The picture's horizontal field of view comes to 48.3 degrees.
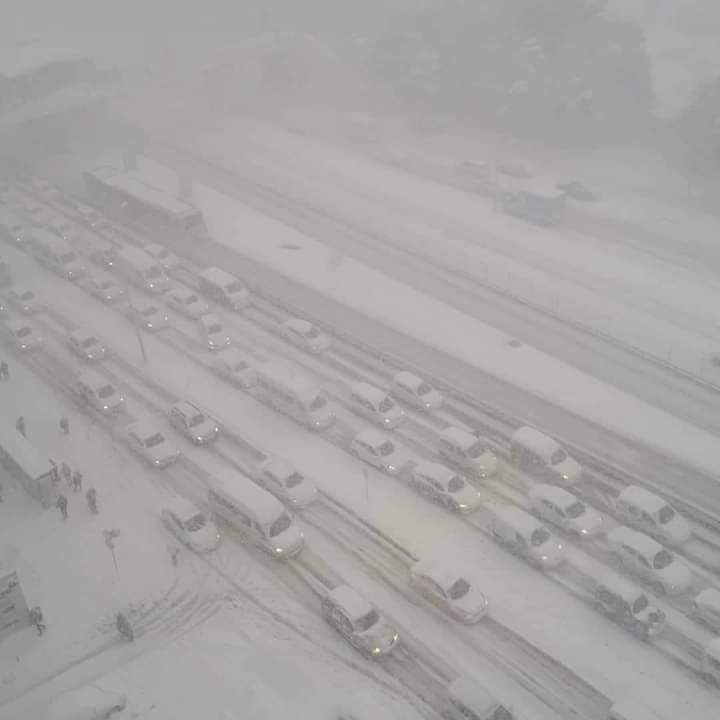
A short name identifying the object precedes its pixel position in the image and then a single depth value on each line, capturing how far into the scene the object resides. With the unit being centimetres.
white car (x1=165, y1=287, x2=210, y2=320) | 4666
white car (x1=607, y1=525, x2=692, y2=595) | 2875
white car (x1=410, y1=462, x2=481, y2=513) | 3259
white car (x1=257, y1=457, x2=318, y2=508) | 3316
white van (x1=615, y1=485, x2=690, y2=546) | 3089
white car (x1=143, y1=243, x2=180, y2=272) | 5244
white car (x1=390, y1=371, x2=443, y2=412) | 3859
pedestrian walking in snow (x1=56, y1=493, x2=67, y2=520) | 3311
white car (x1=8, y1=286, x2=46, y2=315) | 4800
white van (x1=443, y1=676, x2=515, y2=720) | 2384
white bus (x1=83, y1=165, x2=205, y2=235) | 5478
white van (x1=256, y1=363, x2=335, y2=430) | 3762
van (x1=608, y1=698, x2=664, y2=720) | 2452
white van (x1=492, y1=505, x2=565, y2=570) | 2995
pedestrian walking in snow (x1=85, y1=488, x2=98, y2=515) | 3331
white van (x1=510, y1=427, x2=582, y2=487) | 3384
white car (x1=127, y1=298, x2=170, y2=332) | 4612
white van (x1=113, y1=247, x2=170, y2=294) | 4950
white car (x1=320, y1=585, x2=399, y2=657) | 2673
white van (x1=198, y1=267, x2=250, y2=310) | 4753
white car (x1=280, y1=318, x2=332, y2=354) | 4322
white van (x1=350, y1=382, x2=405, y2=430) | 3766
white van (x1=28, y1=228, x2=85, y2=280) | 5138
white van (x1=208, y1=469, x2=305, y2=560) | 3067
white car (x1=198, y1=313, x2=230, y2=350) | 4391
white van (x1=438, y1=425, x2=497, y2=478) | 3441
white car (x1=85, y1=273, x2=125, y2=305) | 4859
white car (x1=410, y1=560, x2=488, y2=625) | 2803
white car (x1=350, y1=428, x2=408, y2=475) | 3494
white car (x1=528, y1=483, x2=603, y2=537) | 3128
